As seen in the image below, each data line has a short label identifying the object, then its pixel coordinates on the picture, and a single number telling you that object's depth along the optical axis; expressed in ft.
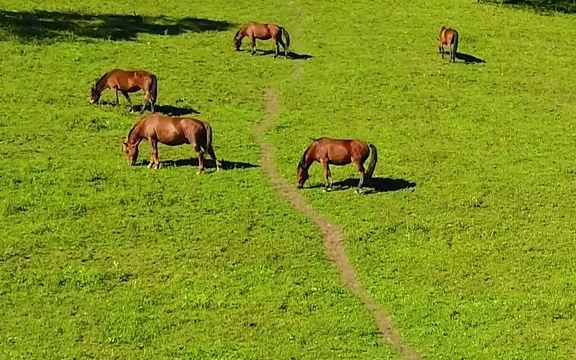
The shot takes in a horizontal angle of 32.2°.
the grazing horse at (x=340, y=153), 86.28
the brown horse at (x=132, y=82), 106.01
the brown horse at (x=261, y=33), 136.67
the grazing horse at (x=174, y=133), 88.07
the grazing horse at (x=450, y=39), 138.92
